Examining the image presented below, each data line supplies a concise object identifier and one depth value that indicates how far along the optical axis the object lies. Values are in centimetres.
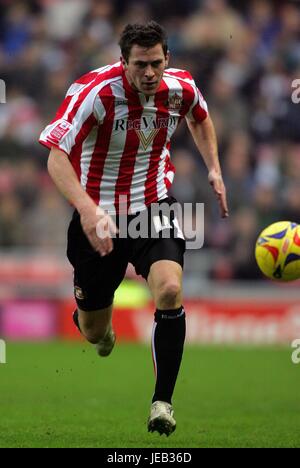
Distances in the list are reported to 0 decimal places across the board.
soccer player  1183
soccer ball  1309
